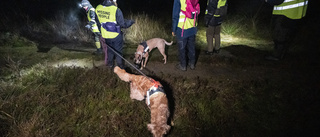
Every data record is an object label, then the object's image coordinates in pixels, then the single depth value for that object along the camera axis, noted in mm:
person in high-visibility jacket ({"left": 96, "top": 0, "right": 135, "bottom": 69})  3930
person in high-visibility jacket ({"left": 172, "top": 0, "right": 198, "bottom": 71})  4164
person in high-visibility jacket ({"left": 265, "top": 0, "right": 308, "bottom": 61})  4605
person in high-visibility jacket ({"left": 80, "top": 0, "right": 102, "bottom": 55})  5379
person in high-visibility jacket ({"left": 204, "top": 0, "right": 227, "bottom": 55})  5247
